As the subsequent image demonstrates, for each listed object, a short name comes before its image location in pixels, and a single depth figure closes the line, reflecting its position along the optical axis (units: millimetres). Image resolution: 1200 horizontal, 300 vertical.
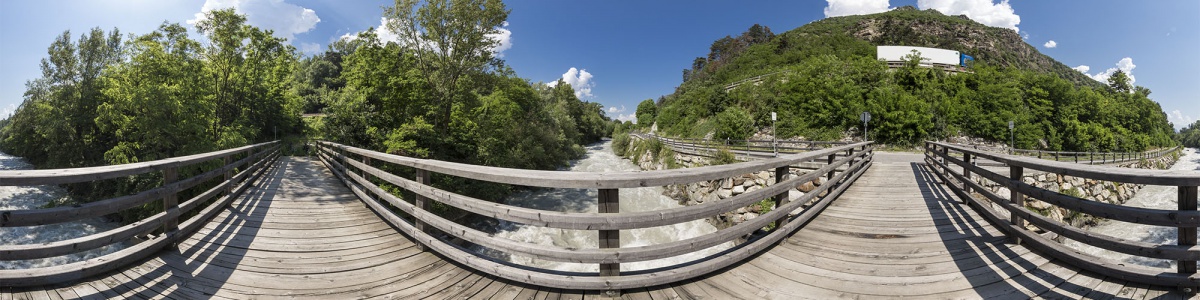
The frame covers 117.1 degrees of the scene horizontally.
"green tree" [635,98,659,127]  59500
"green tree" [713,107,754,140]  23266
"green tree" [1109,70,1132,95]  37938
